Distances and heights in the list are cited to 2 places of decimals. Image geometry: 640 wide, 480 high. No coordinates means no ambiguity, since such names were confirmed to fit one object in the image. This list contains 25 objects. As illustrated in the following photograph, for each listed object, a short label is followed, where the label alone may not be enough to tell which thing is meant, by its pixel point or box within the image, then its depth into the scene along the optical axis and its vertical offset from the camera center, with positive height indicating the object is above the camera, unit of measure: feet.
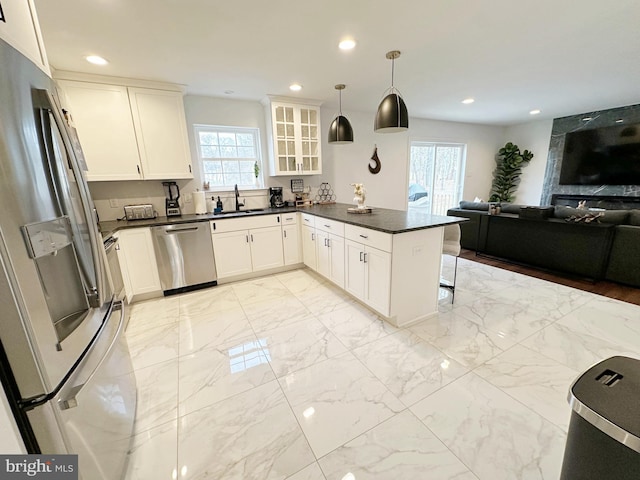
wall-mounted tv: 15.83 +0.93
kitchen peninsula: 7.41 -2.41
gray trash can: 2.35 -2.33
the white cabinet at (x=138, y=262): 9.52 -2.79
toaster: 10.59 -1.03
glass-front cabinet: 12.37 +2.14
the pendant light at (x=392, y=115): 7.61 +1.81
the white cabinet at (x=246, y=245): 11.06 -2.71
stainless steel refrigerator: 2.46 -1.09
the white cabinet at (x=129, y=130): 9.11 +2.07
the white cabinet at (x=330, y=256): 9.64 -2.96
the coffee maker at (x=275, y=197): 13.48 -0.78
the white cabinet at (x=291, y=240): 12.28 -2.78
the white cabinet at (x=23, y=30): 2.75 +1.87
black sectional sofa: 9.82 -2.86
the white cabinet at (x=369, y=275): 7.55 -2.98
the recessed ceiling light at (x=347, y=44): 7.31 +3.83
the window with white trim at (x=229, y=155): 12.30 +1.34
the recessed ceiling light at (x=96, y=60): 7.86 +3.86
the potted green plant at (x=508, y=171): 20.59 +0.22
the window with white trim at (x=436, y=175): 19.01 +0.09
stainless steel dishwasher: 10.09 -2.81
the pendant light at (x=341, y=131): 10.00 +1.83
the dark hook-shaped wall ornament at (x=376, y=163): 16.29 +0.95
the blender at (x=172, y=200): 11.39 -0.64
